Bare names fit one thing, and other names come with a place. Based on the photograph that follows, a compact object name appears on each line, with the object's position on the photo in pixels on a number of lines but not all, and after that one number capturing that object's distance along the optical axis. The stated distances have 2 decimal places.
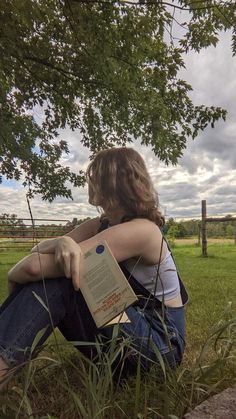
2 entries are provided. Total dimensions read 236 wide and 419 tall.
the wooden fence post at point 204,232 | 10.45
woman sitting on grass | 1.30
